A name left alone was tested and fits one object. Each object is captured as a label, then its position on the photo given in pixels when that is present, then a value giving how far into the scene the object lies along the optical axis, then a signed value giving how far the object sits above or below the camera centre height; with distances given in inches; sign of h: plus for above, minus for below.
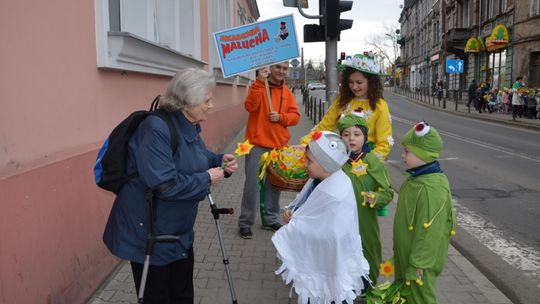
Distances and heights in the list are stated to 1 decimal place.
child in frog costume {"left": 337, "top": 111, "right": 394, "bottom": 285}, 135.6 -22.5
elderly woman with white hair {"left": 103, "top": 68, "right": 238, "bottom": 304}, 97.3 -17.9
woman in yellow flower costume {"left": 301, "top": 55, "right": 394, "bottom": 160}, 154.9 -2.4
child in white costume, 108.9 -32.2
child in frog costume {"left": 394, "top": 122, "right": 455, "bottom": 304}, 114.3 -29.5
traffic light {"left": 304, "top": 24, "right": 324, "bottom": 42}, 303.6 +35.3
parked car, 2501.5 +24.6
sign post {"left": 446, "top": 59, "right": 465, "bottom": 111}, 1262.3 +59.4
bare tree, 3762.3 +319.1
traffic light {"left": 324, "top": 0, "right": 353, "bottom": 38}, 289.7 +43.8
